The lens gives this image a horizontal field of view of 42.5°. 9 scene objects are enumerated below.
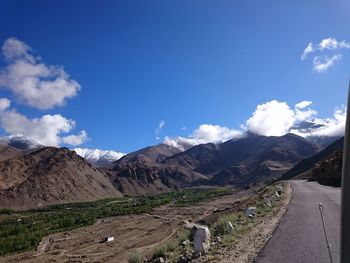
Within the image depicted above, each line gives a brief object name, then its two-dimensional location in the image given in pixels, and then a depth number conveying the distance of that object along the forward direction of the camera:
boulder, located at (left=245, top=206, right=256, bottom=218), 24.91
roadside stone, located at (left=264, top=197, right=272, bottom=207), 29.59
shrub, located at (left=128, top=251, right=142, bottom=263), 18.67
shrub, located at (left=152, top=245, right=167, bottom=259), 20.11
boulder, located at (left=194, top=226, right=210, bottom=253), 15.19
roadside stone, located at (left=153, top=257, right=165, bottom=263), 18.01
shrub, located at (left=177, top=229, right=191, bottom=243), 22.97
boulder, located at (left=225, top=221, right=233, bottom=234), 19.34
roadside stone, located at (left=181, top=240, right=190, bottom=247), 19.91
